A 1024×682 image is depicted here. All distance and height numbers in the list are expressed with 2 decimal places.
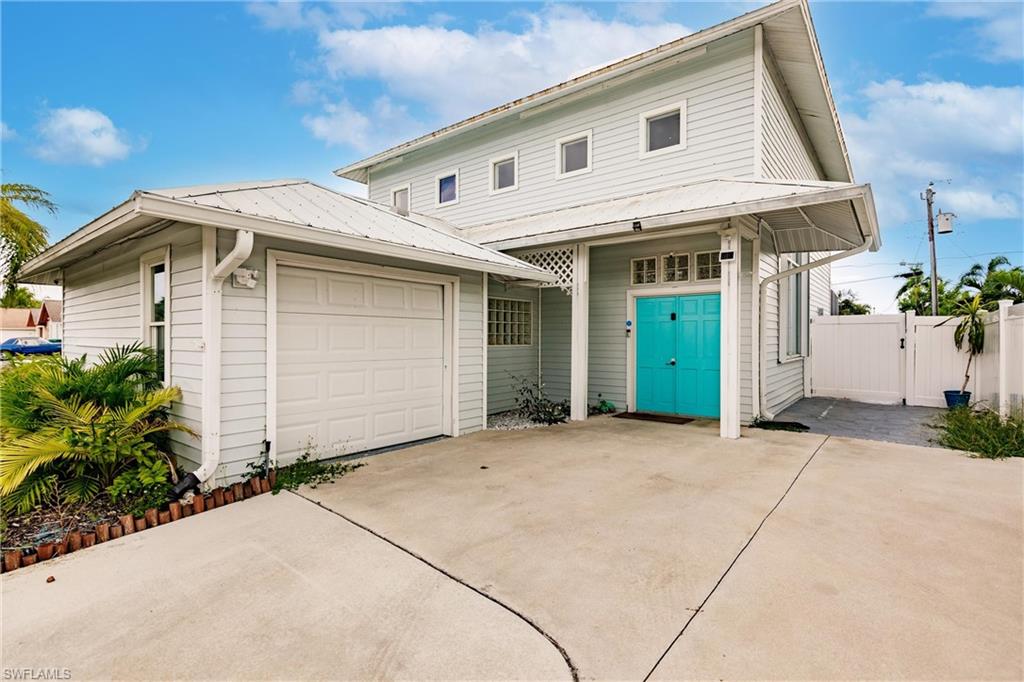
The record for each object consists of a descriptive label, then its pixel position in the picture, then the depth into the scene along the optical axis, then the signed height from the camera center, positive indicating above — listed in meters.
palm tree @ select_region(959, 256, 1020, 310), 12.27 +2.07
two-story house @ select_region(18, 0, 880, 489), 4.40 +0.98
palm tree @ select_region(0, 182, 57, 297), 10.84 +2.65
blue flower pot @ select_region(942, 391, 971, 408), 8.23 -0.99
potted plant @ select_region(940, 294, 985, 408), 8.20 +0.18
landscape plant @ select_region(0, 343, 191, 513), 3.65 -0.74
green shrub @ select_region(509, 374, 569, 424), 7.54 -1.04
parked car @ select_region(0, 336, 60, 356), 19.59 -0.08
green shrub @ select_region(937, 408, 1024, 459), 5.28 -1.11
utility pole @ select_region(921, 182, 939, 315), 14.95 +3.82
